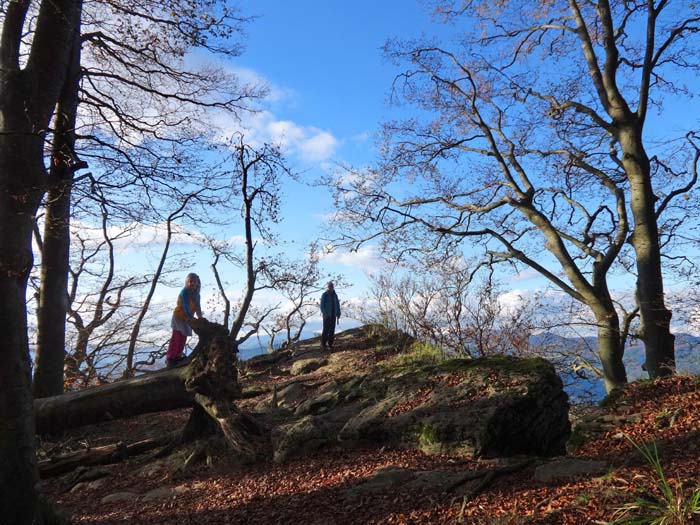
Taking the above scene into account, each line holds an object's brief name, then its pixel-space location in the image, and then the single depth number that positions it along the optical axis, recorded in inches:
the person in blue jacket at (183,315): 325.4
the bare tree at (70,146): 221.8
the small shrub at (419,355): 418.6
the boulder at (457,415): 197.6
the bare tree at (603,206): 366.0
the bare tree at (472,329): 475.8
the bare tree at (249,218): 276.4
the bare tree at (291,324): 677.7
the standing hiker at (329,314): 564.4
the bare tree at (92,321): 500.1
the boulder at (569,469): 147.0
